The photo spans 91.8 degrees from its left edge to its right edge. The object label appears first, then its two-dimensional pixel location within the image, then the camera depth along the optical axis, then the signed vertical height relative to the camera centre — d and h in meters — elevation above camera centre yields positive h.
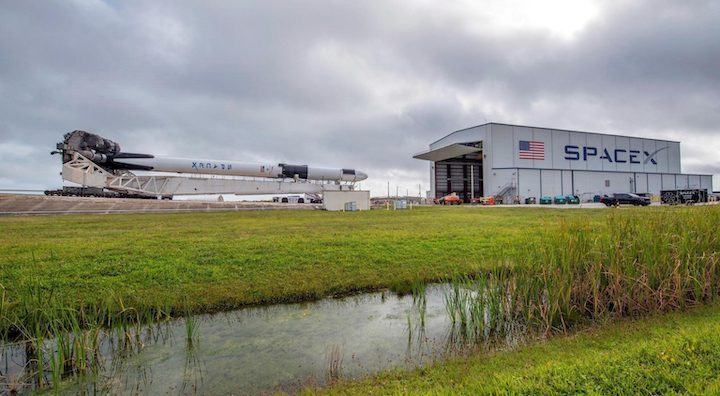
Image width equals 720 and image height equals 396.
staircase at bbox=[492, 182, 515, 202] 46.75 +1.24
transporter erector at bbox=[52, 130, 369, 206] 32.72 +3.48
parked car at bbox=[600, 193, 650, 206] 33.11 -0.05
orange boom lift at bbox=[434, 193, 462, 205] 46.37 +0.25
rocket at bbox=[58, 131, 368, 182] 33.19 +4.43
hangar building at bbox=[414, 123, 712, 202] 47.12 +5.60
